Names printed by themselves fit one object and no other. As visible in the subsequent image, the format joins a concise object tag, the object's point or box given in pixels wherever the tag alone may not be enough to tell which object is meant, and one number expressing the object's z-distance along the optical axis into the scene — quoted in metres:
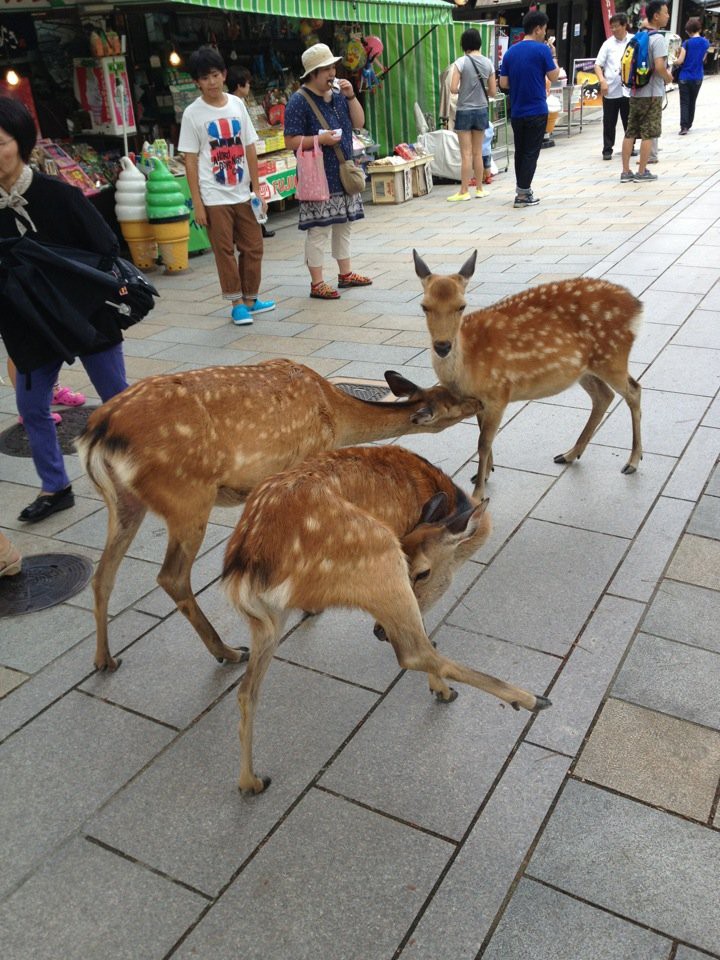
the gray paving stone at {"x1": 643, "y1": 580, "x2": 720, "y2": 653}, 3.06
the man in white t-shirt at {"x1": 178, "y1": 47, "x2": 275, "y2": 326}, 6.81
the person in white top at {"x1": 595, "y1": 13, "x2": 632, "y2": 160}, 13.35
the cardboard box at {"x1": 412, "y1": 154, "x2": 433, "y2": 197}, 12.74
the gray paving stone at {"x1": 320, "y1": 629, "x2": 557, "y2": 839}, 2.46
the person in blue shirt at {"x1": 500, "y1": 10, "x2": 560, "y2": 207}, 10.34
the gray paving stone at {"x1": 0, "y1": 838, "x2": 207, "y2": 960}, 2.09
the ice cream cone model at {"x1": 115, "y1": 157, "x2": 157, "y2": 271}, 8.86
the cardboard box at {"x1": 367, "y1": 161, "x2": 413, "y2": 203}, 12.21
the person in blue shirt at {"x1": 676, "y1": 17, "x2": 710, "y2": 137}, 15.88
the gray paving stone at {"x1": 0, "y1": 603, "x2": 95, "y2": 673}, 3.22
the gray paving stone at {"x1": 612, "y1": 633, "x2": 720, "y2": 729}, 2.73
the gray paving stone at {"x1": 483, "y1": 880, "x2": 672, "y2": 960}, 2.00
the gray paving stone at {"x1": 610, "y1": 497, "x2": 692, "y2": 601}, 3.39
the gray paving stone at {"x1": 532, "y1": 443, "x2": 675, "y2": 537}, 3.90
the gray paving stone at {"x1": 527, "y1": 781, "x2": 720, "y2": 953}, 2.07
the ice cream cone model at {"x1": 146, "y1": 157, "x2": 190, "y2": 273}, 8.80
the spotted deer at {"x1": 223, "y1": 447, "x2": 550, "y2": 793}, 2.39
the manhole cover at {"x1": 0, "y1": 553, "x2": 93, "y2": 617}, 3.60
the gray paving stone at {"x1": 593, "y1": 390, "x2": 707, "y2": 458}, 4.59
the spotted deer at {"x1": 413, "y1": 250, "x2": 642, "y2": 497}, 3.99
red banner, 23.75
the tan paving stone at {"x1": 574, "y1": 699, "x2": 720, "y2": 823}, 2.40
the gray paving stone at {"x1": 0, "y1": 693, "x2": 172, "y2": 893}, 2.42
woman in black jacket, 3.65
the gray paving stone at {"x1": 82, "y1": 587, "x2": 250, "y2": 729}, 2.93
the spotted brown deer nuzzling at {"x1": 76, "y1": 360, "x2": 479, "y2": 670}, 2.95
